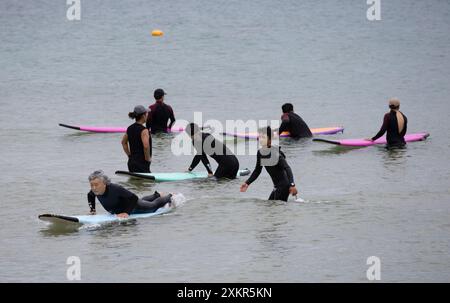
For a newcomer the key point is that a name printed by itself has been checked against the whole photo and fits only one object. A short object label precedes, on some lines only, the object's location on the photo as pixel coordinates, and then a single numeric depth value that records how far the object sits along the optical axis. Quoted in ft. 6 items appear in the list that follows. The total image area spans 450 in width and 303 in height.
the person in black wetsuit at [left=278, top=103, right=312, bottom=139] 103.24
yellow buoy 207.29
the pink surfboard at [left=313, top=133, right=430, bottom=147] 97.56
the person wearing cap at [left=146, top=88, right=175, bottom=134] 101.96
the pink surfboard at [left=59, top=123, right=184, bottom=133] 111.65
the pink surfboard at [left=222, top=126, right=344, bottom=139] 106.42
